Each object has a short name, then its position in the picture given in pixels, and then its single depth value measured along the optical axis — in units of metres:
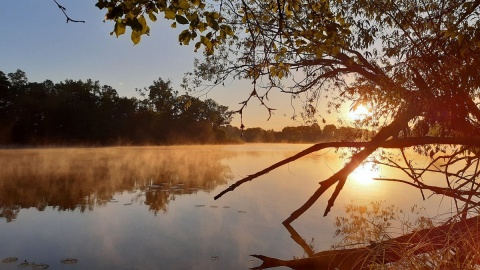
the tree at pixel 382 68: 4.57
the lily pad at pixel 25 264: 6.60
